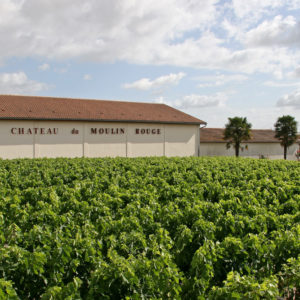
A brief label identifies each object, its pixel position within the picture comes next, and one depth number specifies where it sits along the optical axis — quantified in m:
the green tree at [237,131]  38.78
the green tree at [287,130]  44.47
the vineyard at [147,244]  4.01
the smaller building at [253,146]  41.78
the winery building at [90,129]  27.16
